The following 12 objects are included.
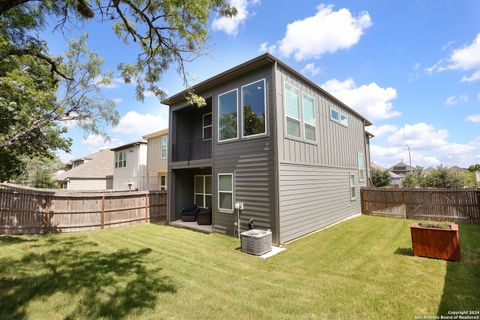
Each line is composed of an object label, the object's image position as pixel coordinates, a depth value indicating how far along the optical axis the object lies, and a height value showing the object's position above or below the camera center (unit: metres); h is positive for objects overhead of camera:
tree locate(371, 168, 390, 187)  20.39 +0.12
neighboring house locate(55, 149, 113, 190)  25.66 +1.00
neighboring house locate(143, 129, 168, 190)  16.88 +1.87
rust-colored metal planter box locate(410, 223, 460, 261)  5.28 -1.58
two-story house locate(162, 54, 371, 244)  7.30 +1.23
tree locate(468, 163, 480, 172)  41.41 +2.16
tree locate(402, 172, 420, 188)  20.03 -0.12
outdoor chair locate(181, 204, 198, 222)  10.89 -1.57
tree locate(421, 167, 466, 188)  17.44 -0.07
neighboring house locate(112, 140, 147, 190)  19.05 +1.62
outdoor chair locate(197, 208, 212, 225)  10.04 -1.61
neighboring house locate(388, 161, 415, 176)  63.05 +3.21
